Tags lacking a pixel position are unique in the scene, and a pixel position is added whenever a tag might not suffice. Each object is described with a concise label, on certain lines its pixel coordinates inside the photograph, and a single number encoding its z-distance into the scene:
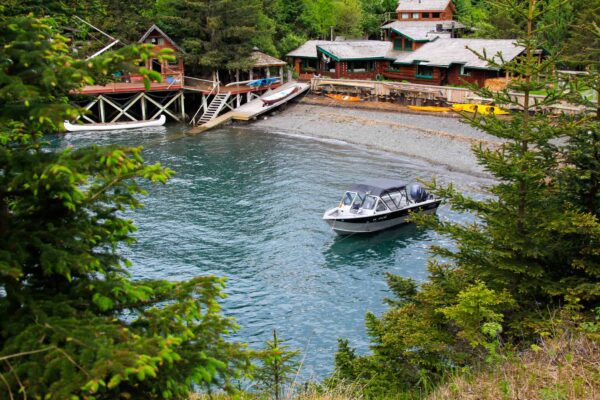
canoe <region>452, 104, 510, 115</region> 45.22
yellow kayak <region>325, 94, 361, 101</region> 56.60
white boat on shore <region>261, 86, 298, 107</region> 55.06
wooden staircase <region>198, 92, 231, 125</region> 53.61
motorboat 28.53
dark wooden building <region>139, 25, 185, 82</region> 54.12
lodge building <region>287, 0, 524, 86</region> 53.97
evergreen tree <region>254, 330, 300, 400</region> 10.05
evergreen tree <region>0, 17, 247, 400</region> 5.80
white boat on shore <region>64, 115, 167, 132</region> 48.66
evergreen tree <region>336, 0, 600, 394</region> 12.16
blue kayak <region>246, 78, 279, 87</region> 57.72
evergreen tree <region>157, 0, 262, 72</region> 53.88
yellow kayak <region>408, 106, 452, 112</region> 50.34
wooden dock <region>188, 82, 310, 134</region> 51.39
